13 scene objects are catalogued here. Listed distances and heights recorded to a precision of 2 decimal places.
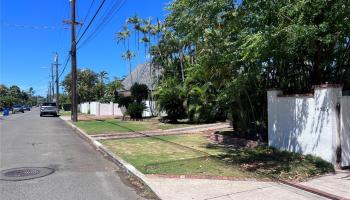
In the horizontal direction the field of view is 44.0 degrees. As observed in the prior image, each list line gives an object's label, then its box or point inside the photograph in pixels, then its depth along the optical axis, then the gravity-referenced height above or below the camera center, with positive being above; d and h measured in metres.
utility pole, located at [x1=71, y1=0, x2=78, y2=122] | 33.97 +3.04
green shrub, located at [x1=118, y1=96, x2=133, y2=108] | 35.25 +0.61
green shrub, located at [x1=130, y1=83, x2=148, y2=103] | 34.53 +1.37
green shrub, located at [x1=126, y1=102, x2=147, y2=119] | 32.53 -0.07
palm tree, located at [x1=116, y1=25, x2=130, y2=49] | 35.78 +6.15
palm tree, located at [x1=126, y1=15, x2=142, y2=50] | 34.94 +6.99
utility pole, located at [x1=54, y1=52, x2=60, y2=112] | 75.78 +3.77
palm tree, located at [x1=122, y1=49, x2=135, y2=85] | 39.38 +4.84
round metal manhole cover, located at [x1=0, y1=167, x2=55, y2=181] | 9.69 -1.50
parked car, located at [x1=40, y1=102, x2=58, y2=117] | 50.47 +0.01
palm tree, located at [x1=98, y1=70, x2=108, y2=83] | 85.59 +6.73
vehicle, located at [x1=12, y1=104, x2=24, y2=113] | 78.59 +0.08
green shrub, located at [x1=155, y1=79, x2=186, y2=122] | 26.44 +0.33
